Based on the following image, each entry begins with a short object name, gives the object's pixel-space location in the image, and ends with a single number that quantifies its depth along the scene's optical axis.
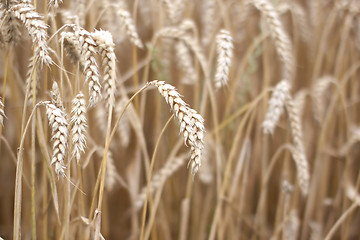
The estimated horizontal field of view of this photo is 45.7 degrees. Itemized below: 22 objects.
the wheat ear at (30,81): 1.17
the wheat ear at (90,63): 1.07
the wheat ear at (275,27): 1.67
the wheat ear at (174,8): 1.67
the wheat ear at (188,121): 1.04
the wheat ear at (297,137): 1.60
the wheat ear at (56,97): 1.16
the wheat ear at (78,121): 1.08
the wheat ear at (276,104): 1.57
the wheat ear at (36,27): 1.07
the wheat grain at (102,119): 1.82
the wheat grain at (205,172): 1.90
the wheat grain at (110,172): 1.53
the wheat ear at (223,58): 1.38
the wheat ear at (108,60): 1.12
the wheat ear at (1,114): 1.11
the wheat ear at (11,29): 1.32
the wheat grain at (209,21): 2.04
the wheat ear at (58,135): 1.04
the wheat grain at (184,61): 1.85
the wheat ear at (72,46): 1.20
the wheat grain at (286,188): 1.55
